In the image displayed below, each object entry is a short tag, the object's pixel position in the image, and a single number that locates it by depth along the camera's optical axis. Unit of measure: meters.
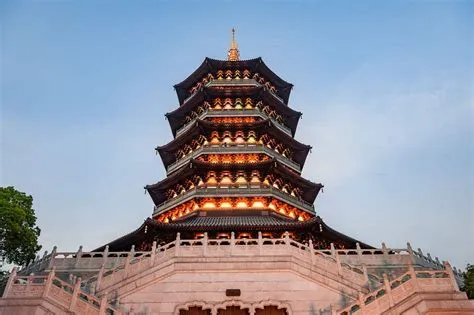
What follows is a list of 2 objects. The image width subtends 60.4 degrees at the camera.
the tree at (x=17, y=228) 16.89
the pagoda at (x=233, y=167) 20.66
